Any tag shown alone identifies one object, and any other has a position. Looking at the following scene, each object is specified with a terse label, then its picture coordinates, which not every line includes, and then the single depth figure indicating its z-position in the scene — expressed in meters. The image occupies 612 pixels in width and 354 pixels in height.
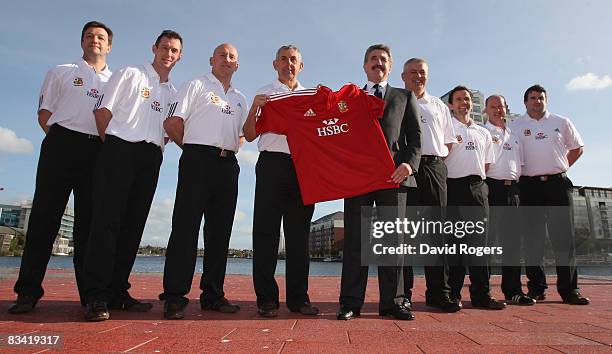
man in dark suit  3.38
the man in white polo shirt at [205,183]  3.45
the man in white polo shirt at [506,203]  4.89
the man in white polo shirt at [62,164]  3.37
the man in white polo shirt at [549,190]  4.96
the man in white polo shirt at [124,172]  3.21
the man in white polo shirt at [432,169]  4.09
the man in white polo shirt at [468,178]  4.30
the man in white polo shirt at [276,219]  3.60
